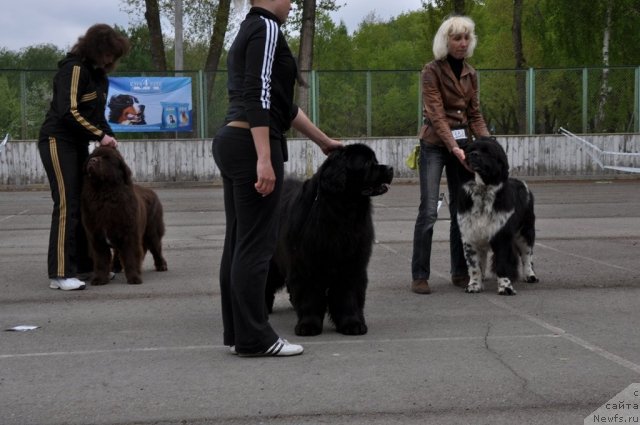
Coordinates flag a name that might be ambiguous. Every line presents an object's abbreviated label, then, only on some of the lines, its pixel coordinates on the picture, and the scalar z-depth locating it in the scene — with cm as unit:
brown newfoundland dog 861
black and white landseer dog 789
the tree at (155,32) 3228
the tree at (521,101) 2791
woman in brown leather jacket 824
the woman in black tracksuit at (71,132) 862
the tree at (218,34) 3288
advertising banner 2612
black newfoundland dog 615
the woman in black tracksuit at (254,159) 541
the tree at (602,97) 2767
